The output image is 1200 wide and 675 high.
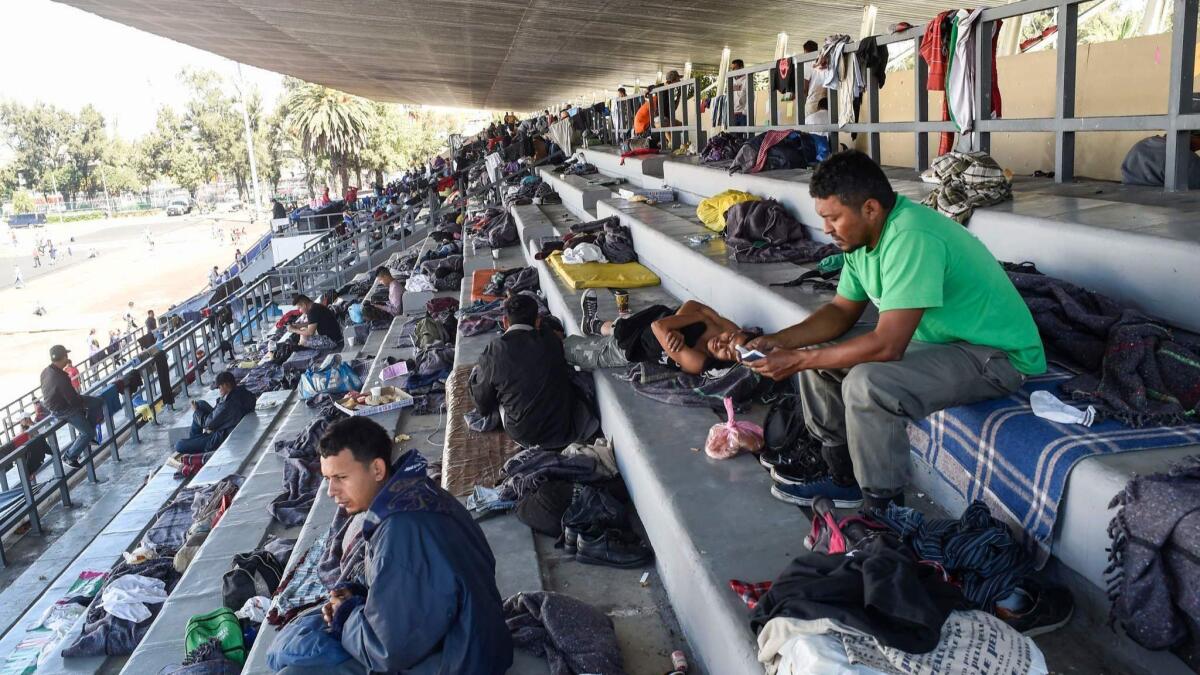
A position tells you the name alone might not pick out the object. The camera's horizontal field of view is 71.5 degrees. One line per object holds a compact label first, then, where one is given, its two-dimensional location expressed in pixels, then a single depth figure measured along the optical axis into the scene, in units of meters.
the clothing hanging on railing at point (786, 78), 8.80
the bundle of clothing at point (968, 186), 4.69
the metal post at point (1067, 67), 4.72
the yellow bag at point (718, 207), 7.32
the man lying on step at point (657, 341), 4.80
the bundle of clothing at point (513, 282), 9.48
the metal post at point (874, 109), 7.25
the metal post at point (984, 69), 5.59
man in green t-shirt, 2.86
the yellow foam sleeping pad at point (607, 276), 7.36
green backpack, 5.10
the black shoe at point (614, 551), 3.80
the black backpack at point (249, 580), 5.77
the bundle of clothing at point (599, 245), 8.02
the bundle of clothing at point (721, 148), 10.09
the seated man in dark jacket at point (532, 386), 5.33
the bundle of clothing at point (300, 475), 7.18
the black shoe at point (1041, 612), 2.34
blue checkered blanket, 2.48
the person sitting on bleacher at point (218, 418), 10.78
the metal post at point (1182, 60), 4.12
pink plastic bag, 3.75
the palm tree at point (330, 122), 41.91
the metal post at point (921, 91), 6.45
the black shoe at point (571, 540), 3.95
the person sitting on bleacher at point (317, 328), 13.38
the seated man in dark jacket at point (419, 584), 2.63
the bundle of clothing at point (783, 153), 8.27
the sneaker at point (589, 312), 6.03
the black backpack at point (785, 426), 3.66
